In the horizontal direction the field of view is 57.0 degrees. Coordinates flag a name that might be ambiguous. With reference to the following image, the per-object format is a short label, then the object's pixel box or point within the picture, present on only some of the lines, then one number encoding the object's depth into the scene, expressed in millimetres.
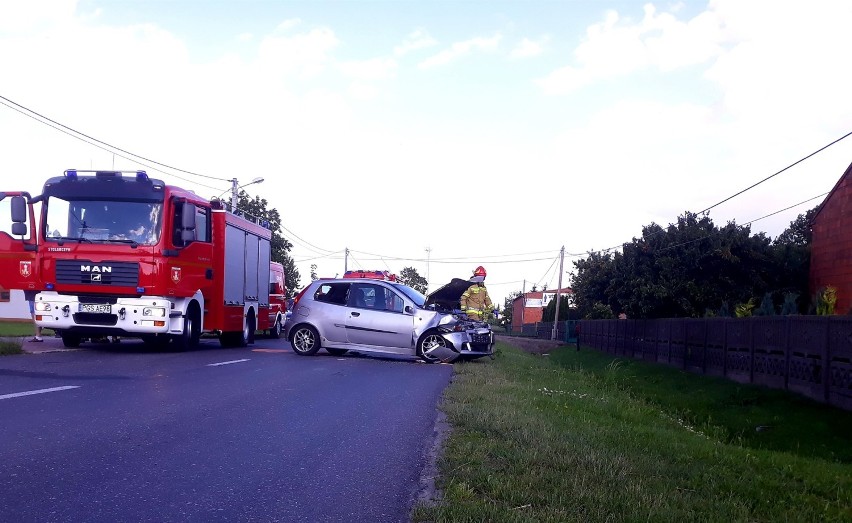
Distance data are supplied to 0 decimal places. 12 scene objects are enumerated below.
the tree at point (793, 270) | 26194
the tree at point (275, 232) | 45250
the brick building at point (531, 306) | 119788
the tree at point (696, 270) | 26594
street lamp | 35094
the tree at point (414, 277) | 95750
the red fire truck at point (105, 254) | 14586
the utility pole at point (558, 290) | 56219
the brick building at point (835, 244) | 22453
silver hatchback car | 16297
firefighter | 17141
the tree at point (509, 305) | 109725
